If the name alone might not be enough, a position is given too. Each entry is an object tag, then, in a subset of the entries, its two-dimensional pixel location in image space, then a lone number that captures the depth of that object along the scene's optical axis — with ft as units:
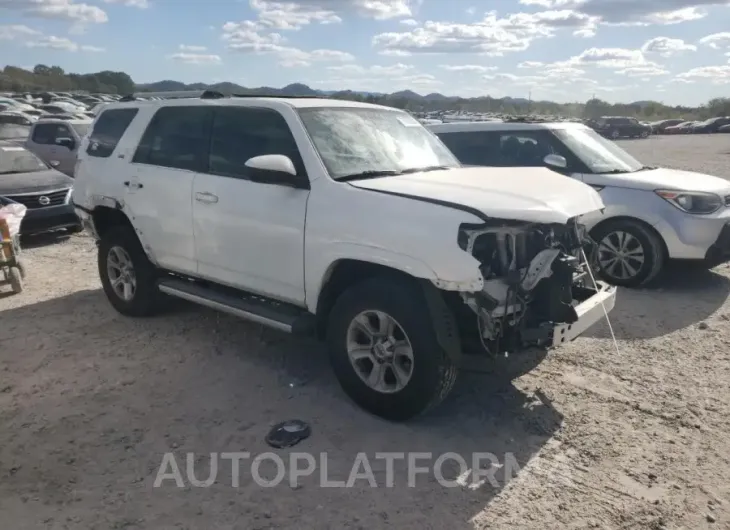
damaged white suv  12.44
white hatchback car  22.38
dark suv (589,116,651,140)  149.07
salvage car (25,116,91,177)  46.34
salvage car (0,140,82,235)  32.06
